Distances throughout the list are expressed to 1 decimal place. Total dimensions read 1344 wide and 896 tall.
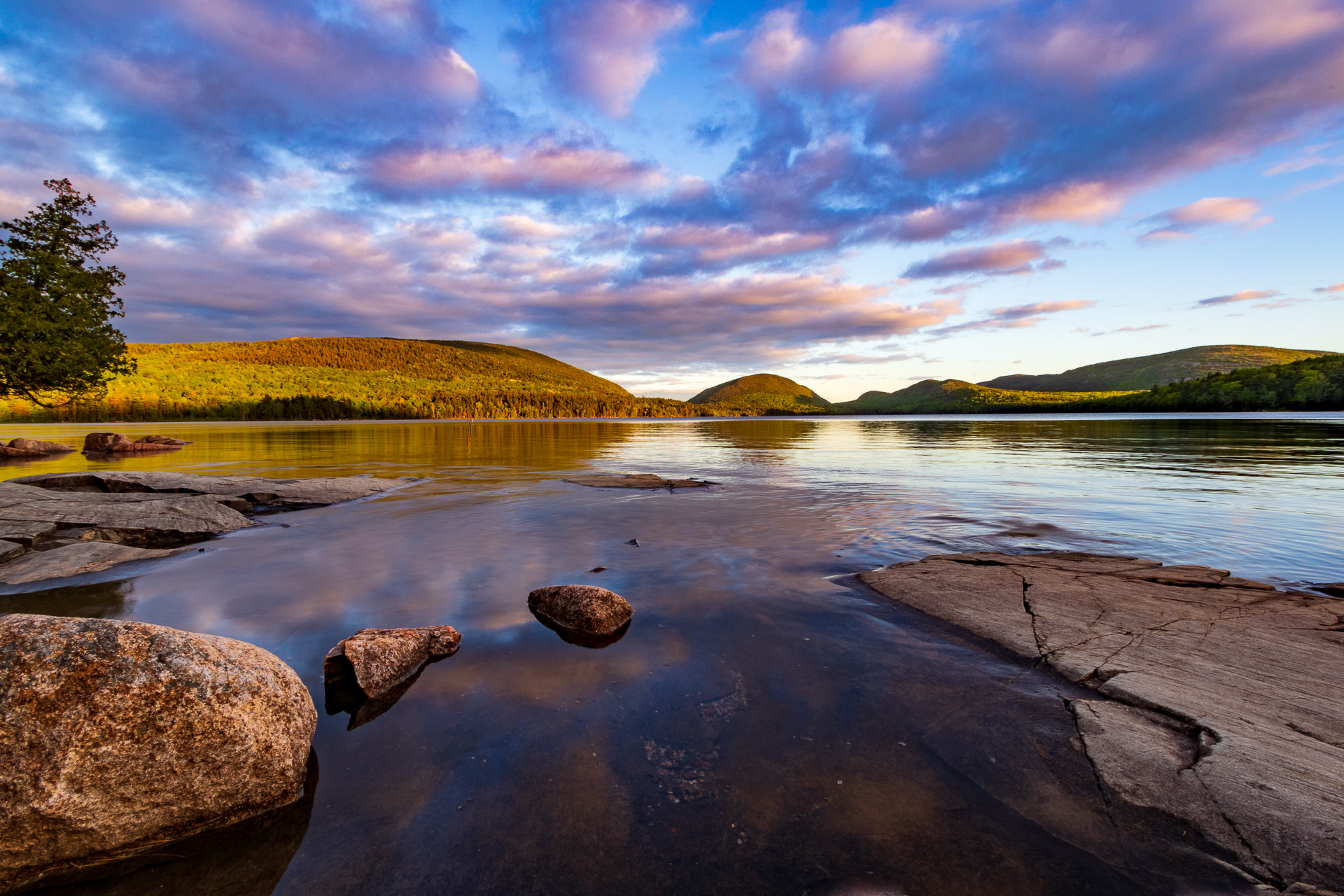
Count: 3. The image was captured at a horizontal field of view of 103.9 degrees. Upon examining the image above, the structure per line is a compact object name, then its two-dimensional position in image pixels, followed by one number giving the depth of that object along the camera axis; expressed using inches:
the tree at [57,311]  844.0
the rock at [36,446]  1465.3
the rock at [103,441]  1536.7
